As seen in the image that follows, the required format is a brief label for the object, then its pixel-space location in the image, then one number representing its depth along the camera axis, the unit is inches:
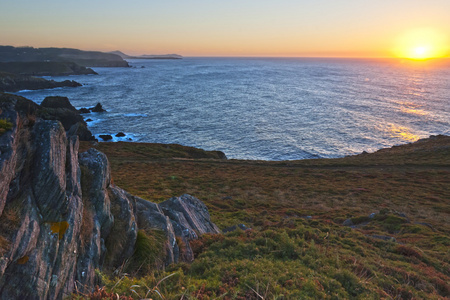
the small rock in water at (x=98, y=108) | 4136.3
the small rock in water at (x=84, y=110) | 4031.0
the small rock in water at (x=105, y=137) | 2854.6
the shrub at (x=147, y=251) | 393.4
